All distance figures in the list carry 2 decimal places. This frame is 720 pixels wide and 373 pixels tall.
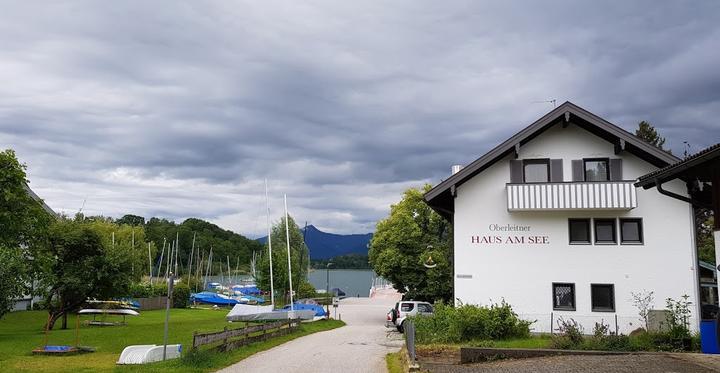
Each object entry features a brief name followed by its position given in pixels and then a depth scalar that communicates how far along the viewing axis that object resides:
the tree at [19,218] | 28.68
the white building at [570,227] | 25.16
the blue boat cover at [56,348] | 21.33
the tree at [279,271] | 62.44
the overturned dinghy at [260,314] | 39.88
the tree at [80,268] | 32.84
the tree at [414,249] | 43.41
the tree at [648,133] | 51.12
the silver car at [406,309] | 35.09
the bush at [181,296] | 58.62
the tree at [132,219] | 162.12
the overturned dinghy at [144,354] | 18.08
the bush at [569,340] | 17.81
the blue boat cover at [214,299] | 70.94
